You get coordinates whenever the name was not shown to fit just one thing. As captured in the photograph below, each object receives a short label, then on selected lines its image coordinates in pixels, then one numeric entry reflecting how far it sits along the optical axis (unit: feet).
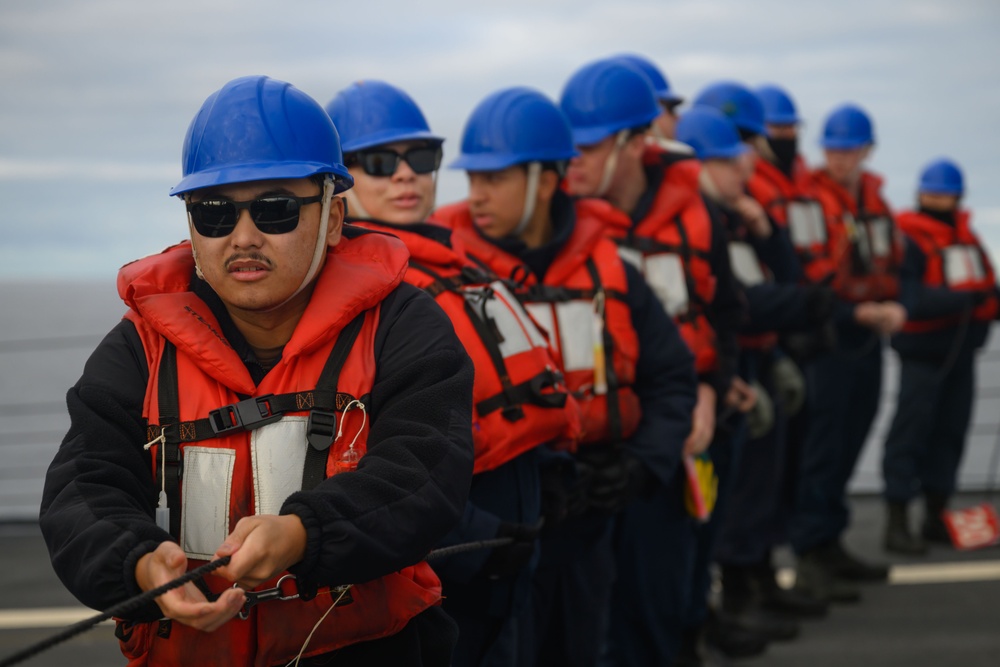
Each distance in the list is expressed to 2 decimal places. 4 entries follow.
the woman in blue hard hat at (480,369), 11.85
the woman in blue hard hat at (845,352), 26.53
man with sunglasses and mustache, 7.84
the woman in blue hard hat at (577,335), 14.37
